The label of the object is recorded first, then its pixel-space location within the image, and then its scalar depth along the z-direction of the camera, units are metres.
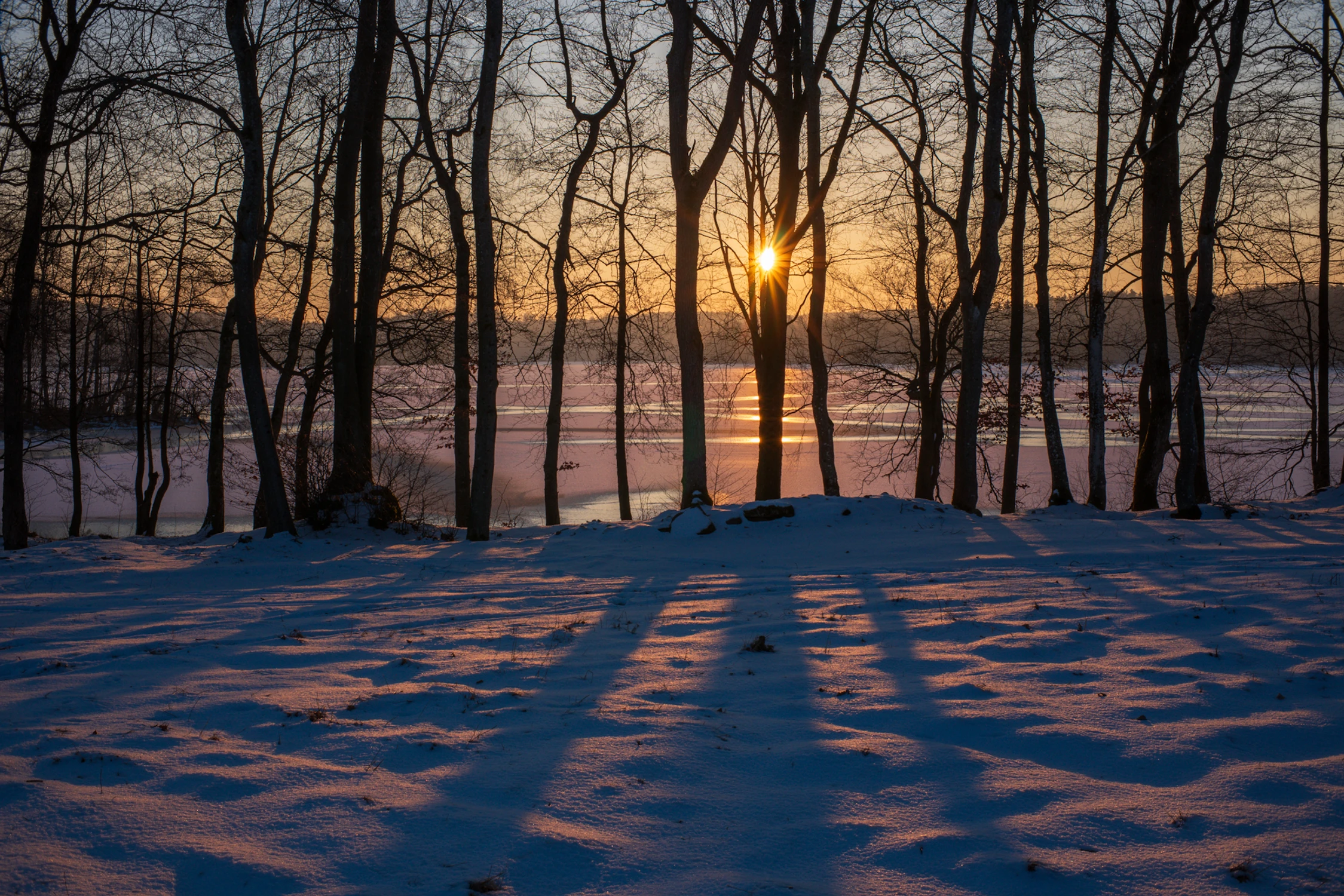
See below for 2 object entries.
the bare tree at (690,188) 11.59
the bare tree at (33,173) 10.46
